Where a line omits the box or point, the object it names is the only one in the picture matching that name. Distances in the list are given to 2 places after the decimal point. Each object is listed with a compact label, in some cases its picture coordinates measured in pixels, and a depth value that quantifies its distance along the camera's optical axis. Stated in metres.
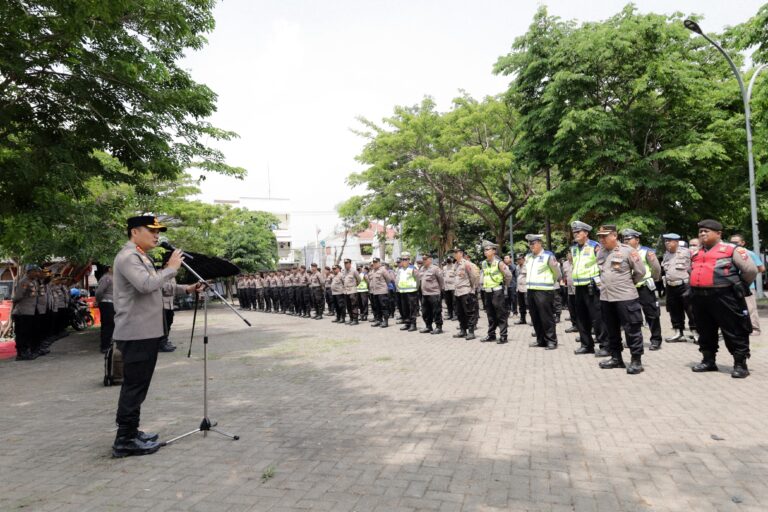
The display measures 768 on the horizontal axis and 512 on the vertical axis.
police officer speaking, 4.33
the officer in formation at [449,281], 13.65
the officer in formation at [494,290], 10.84
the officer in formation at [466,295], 11.62
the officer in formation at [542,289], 9.65
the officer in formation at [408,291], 14.16
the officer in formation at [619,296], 7.09
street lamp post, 15.12
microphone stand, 4.73
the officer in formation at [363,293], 17.09
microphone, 4.71
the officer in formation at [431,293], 12.88
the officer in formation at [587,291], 8.48
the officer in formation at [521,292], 13.74
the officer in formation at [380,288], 15.60
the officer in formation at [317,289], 20.47
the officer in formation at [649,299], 8.88
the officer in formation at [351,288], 16.77
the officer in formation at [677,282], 9.30
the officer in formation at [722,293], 6.54
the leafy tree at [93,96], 8.07
